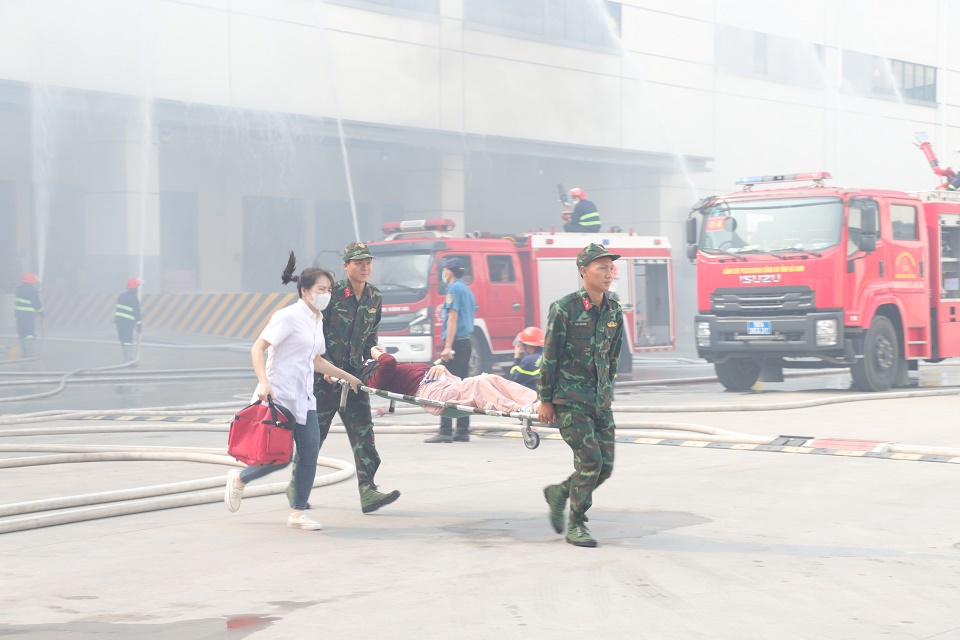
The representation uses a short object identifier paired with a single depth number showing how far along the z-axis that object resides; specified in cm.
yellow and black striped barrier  2734
